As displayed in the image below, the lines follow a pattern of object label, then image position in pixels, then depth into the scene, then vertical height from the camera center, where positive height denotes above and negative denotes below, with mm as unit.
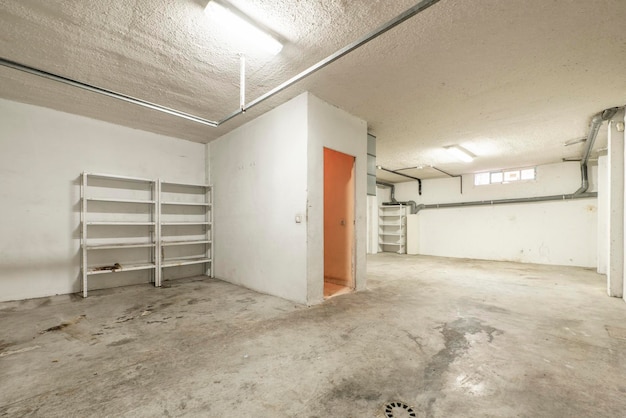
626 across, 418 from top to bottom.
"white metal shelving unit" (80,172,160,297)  3920 -131
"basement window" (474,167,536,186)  7464 +1077
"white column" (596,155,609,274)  5695 -72
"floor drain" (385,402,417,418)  1421 -1083
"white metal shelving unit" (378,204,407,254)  9517 -578
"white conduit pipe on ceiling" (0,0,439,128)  1673 +1264
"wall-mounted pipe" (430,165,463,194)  8594 +1211
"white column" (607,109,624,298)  3797 +68
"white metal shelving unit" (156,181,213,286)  4836 -232
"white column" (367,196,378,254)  9508 -451
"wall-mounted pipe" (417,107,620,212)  3867 +512
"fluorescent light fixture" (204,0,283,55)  1976 +1501
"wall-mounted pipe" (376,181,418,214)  9655 +445
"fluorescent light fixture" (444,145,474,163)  5730 +1362
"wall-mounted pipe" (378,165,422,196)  7871 +1230
